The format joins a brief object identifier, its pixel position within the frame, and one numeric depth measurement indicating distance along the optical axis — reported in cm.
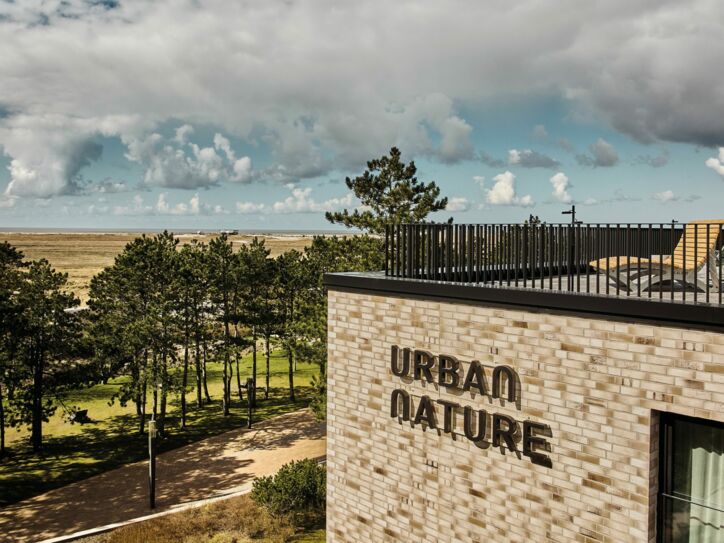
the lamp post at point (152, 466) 1909
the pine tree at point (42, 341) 2545
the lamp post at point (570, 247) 844
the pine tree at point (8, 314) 2227
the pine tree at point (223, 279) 3114
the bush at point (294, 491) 1731
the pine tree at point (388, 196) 2950
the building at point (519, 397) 690
